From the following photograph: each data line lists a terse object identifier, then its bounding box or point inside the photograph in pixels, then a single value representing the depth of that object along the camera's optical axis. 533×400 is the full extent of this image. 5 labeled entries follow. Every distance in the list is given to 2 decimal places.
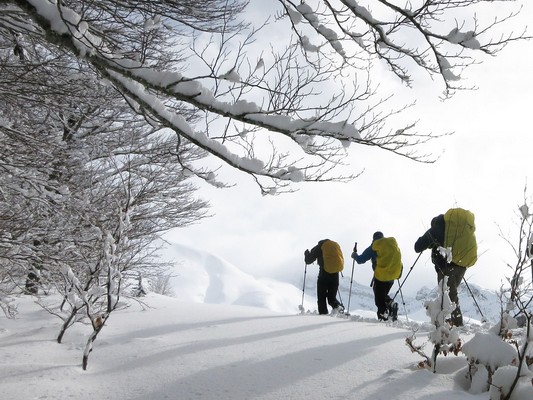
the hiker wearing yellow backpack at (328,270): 7.20
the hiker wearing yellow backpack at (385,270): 6.70
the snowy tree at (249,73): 2.07
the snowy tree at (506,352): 2.13
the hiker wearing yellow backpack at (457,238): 5.13
